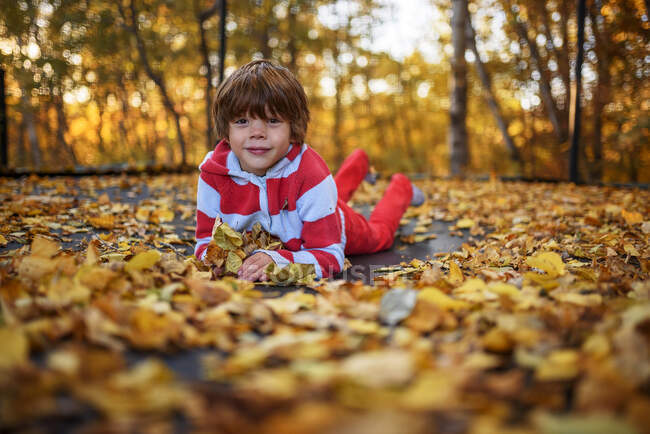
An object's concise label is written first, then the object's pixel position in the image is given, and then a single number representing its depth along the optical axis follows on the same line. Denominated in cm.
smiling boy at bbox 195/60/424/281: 173
